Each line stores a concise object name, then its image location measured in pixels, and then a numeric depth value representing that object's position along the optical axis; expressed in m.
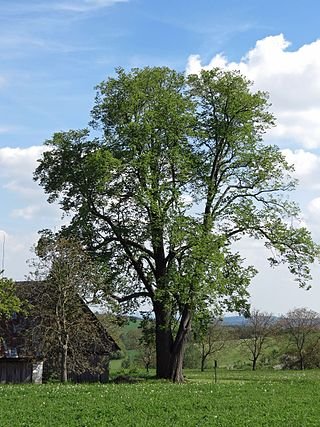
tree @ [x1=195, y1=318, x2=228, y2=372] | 62.97
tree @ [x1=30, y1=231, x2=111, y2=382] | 33.34
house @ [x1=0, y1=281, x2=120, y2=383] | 33.47
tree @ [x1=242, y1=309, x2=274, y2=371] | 64.50
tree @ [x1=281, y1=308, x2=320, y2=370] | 59.78
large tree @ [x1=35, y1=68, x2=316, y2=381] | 37.19
